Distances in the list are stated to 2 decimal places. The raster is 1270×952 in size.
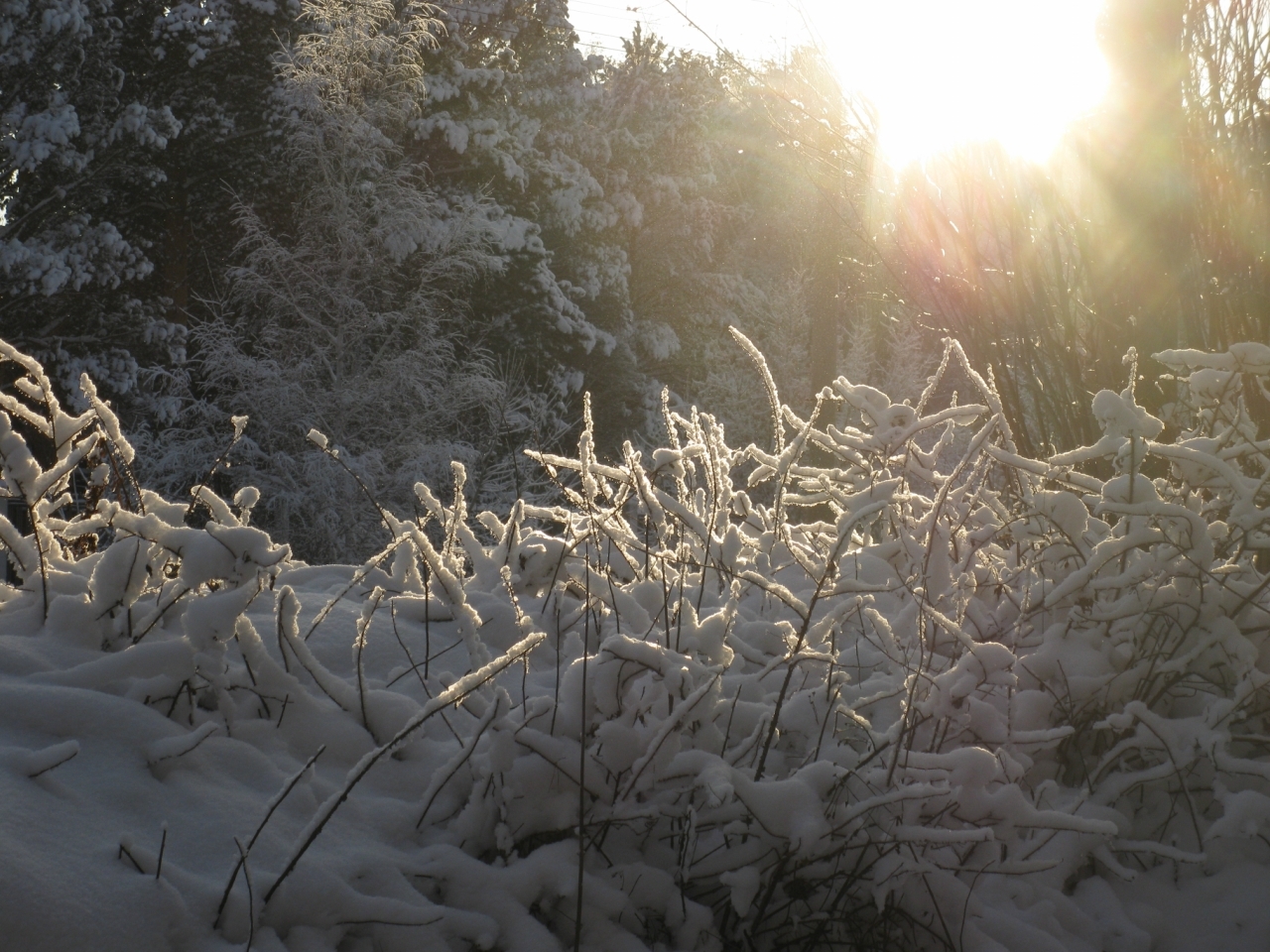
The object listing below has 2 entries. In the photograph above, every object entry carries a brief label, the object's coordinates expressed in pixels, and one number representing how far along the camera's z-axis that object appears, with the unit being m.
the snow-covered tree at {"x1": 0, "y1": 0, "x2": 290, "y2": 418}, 12.28
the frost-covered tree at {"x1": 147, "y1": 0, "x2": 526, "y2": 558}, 11.95
